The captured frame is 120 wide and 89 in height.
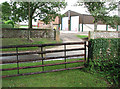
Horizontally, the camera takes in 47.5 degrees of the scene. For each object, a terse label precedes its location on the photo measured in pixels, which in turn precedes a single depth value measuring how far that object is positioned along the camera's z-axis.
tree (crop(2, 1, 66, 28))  14.88
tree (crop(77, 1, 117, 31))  14.62
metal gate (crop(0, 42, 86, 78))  4.44
